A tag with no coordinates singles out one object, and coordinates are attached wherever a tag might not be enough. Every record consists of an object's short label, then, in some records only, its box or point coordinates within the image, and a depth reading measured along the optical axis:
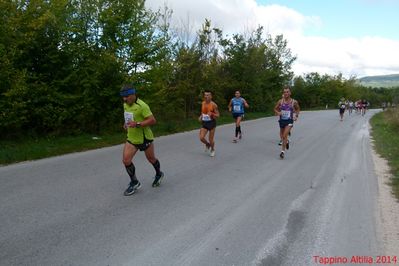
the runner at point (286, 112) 11.00
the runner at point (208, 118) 10.95
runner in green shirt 6.29
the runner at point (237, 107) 14.58
